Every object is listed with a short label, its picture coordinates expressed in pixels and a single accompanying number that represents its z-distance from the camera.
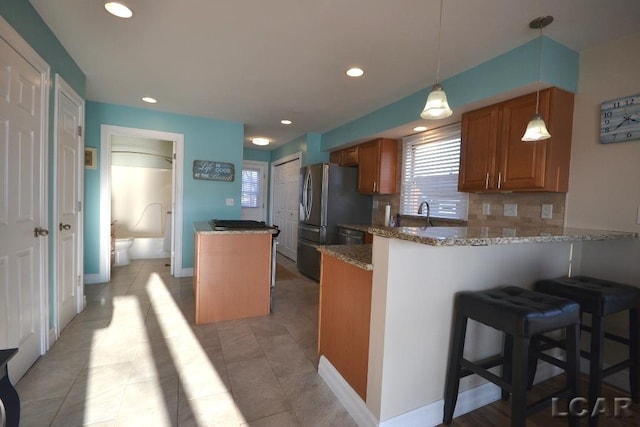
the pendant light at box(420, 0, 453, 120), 1.60
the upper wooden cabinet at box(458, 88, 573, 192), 2.12
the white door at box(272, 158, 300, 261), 5.59
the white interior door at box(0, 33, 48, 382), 1.63
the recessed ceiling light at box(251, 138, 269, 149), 5.01
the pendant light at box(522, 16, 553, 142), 1.80
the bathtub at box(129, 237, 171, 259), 5.30
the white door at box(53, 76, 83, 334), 2.36
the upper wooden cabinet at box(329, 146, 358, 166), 4.34
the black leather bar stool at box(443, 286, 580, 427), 1.24
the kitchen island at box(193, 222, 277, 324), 2.75
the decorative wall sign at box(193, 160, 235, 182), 4.30
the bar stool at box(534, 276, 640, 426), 1.56
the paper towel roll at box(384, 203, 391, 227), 3.87
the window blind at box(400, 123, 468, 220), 3.09
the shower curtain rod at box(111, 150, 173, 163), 5.55
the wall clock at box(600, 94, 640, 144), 1.89
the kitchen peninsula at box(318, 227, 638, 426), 1.40
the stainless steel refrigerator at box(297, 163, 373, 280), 4.11
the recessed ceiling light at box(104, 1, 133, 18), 1.82
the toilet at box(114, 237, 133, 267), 4.71
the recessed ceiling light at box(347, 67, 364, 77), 2.55
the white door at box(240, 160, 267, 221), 6.61
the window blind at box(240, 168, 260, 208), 6.59
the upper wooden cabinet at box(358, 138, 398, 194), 3.81
